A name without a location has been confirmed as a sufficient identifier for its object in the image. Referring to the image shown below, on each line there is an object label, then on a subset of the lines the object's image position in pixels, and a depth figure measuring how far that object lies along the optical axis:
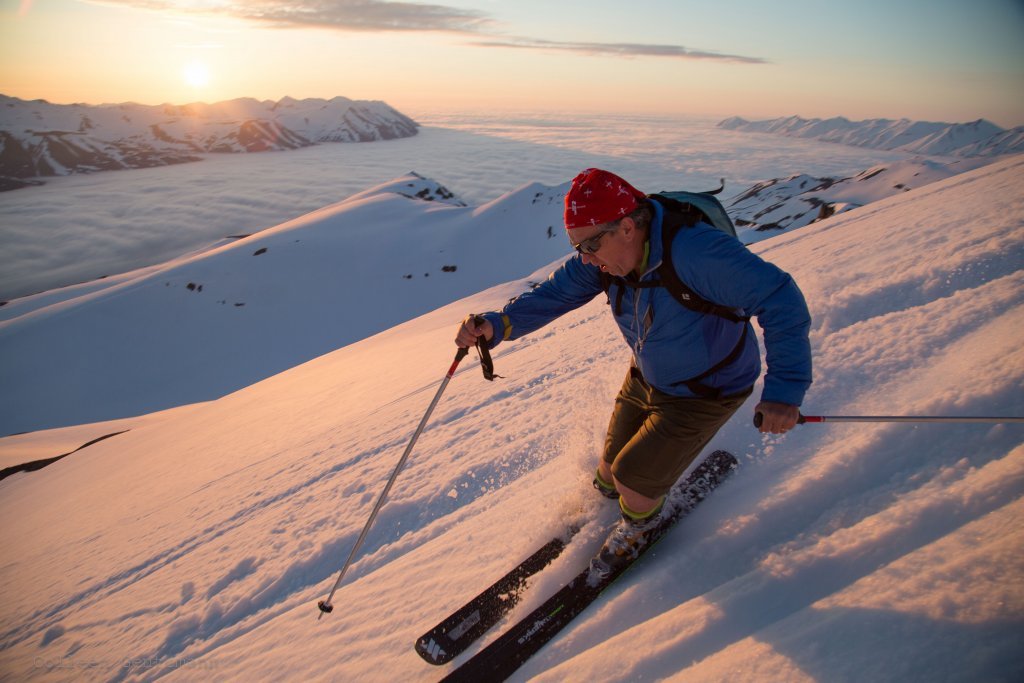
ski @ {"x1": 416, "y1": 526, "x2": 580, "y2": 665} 2.95
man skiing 2.25
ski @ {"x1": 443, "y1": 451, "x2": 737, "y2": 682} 2.78
